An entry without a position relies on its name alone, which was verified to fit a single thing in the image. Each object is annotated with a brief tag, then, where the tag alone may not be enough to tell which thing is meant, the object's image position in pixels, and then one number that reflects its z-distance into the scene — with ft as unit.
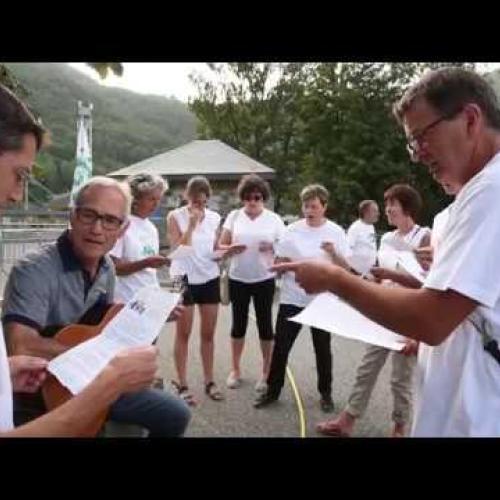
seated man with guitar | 7.09
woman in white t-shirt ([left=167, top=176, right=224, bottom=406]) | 16.90
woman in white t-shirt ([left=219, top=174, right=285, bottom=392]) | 17.26
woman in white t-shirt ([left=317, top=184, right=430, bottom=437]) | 13.28
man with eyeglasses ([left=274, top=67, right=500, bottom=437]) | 4.41
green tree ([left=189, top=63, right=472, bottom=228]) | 94.38
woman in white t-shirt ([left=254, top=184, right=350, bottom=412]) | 15.90
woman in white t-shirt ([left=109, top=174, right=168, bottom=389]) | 13.08
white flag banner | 35.81
